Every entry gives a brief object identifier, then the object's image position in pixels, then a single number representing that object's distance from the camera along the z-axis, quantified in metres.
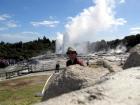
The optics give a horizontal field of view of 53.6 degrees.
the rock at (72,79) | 1.82
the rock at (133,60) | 2.00
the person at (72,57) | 2.44
